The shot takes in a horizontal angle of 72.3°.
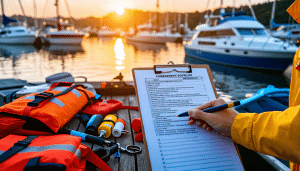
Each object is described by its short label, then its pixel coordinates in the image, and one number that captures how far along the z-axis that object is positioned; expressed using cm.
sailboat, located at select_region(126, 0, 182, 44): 4266
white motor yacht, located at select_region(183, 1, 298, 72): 1341
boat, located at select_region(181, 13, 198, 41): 5694
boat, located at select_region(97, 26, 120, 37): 9744
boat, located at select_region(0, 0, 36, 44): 3575
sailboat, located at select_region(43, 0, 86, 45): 3581
